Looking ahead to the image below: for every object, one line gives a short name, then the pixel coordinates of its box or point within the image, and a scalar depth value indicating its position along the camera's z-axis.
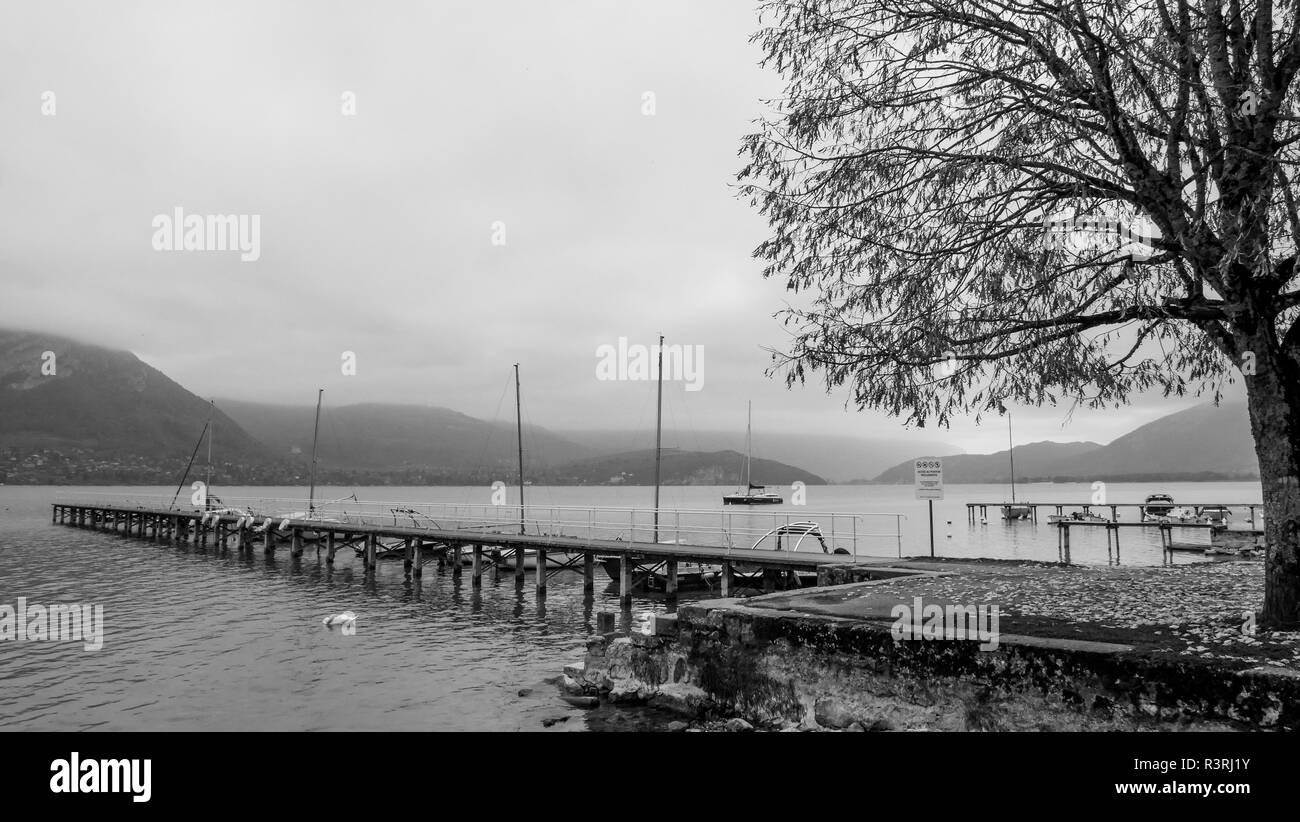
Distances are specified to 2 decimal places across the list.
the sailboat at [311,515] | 46.79
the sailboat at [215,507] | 55.56
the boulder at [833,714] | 9.57
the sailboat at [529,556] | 38.30
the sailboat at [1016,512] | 86.72
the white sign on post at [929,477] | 19.48
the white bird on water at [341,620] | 24.03
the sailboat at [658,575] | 28.59
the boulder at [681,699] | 11.75
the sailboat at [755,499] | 123.94
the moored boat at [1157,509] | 61.44
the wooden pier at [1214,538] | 41.41
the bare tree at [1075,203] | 8.53
